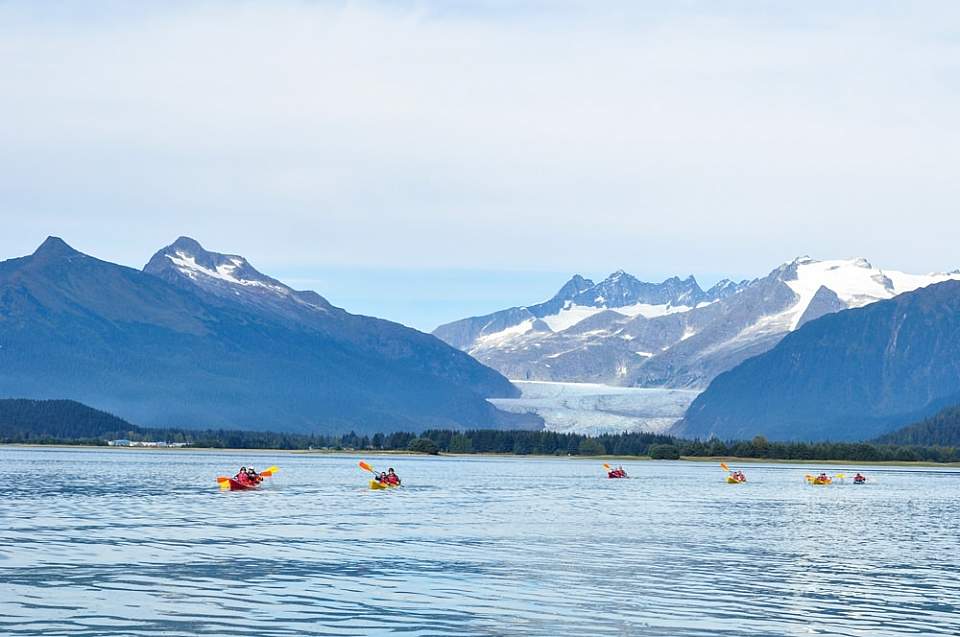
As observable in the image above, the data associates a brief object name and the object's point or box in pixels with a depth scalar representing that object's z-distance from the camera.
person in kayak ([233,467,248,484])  138.00
